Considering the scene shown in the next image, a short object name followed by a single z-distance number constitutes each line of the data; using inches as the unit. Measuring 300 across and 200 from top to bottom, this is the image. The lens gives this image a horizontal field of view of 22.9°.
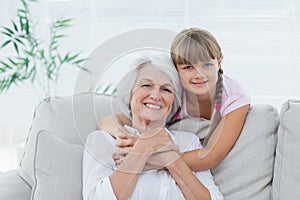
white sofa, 90.8
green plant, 152.5
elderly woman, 87.7
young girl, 90.1
